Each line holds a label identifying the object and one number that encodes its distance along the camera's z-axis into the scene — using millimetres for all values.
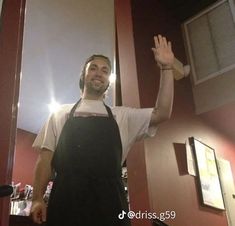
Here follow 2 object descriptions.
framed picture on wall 2430
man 1066
